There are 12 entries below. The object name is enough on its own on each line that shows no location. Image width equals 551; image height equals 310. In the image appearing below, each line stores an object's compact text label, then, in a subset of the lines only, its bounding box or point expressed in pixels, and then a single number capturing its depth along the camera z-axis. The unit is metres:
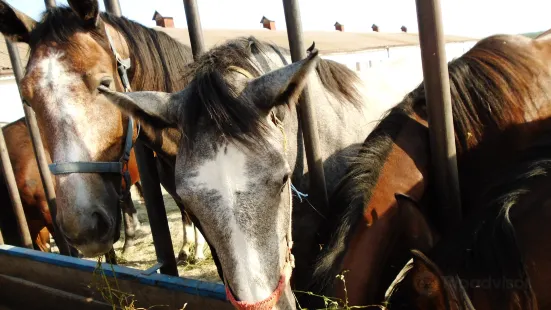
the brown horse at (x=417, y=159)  1.64
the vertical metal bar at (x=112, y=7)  2.79
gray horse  1.44
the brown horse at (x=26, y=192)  4.18
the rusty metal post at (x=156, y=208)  2.63
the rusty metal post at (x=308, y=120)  2.09
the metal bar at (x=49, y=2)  3.19
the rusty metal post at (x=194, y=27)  2.34
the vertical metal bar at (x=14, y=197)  3.61
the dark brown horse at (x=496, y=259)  1.30
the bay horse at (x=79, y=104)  2.11
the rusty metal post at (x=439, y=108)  1.69
